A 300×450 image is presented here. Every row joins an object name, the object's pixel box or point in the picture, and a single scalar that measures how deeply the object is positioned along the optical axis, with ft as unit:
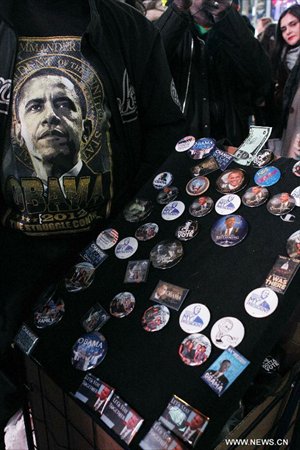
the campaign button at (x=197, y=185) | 2.74
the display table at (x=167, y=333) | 2.05
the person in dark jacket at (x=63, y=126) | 2.77
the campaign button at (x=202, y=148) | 2.90
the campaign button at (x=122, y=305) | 2.48
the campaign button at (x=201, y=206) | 2.62
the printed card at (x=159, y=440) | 1.99
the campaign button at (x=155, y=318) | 2.31
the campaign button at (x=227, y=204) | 2.51
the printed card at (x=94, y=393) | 2.22
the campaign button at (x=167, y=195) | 2.88
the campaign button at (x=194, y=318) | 2.19
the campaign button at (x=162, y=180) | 2.99
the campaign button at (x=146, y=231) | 2.77
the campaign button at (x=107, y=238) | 2.93
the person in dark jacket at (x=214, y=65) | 5.30
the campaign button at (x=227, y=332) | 2.07
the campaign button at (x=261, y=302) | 2.07
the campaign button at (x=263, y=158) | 2.61
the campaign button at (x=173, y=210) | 2.76
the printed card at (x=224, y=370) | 2.01
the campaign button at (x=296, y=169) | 2.43
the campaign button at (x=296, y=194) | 2.30
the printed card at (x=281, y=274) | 2.09
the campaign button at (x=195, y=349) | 2.10
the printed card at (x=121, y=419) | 2.08
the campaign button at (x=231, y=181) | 2.58
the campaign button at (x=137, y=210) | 2.95
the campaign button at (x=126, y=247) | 2.77
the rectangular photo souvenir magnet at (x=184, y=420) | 1.98
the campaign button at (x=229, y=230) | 2.39
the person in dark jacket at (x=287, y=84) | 6.98
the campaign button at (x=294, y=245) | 2.15
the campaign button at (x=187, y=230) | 2.58
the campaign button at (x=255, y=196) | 2.44
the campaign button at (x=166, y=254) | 2.53
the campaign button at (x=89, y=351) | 2.37
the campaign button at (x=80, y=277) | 2.80
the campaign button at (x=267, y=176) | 2.48
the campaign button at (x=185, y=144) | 3.04
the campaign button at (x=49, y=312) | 2.72
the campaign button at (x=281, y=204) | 2.32
